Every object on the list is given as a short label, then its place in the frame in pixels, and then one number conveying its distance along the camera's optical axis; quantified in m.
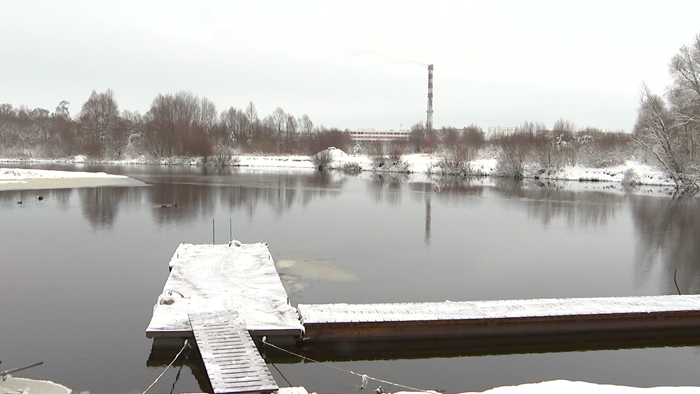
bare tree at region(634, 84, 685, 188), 41.25
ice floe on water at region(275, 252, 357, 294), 12.75
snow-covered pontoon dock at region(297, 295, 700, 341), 9.46
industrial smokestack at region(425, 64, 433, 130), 120.12
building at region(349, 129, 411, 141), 176.88
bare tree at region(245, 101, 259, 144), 105.69
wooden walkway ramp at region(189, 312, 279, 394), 6.99
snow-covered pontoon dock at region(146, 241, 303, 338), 8.97
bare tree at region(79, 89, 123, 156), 80.06
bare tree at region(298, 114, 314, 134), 117.50
